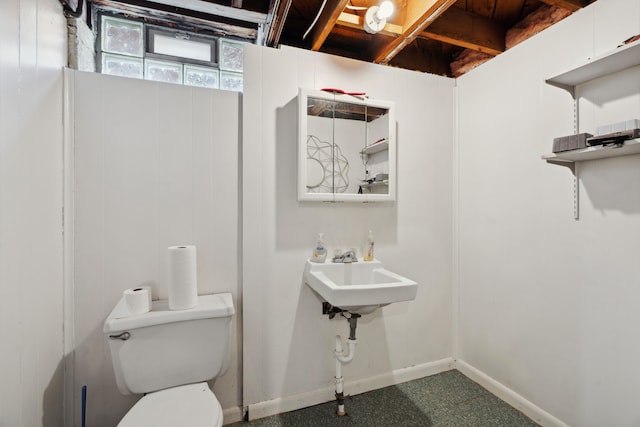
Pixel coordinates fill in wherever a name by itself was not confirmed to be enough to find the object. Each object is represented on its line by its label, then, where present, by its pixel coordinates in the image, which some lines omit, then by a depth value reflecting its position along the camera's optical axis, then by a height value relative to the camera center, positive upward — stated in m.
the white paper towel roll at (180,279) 1.37 -0.31
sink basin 1.39 -0.37
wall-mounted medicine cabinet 1.68 +0.41
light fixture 1.49 +1.05
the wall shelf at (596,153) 1.13 +0.26
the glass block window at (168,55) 1.78 +1.04
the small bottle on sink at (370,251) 1.84 -0.23
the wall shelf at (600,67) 1.13 +0.64
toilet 1.15 -0.64
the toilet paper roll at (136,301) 1.31 -0.39
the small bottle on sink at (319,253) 1.73 -0.23
